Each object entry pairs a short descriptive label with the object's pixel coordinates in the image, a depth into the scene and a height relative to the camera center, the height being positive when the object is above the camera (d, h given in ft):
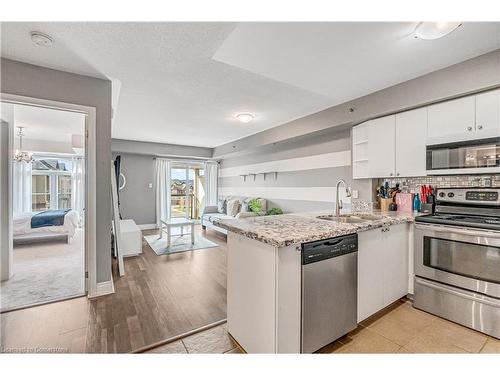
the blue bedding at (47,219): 15.49 -2.37
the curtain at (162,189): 22.84 -0.35
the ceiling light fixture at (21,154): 17.08 +2.33
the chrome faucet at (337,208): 7.62 -0.73
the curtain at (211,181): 25.49 +0.54
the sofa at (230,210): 17.95 -2.06
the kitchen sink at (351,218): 7.82 -1.08
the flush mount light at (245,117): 12.49 +3.82
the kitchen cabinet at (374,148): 9.29 +1.67
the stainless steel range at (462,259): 6.08 -2.09
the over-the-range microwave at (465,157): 6.74 +0.96
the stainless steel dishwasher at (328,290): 4.90 -2.39
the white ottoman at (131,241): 13.07 -3.24
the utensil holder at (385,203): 9.91 -0.71
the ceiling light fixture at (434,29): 5.20 +3.68
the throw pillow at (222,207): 21.39 -2.03
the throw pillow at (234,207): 19.87 -1.89
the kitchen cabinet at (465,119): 6.72 +2.18
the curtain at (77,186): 23.03 -0.10
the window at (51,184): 22.02 +0.08
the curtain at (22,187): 19.89 -0.21
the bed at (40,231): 15.17 -3.14
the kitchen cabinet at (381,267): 6.37 -2.45
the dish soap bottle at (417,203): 9.09 -0.64
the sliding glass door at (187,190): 24.97 -0.49
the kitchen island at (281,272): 4.62 -2.04
